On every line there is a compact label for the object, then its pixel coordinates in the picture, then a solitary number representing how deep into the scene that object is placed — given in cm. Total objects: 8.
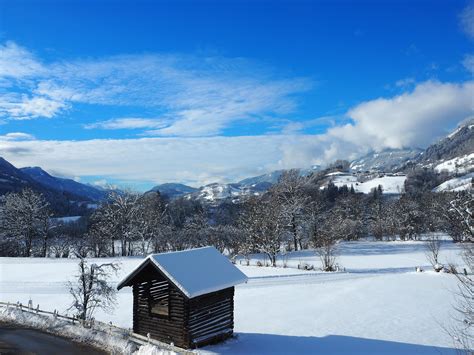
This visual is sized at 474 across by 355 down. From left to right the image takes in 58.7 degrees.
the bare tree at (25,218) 6788
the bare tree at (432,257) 4606
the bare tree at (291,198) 6581
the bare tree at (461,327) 2305
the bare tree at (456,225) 5945
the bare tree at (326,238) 5150
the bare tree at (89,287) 2625
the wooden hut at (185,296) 2162
